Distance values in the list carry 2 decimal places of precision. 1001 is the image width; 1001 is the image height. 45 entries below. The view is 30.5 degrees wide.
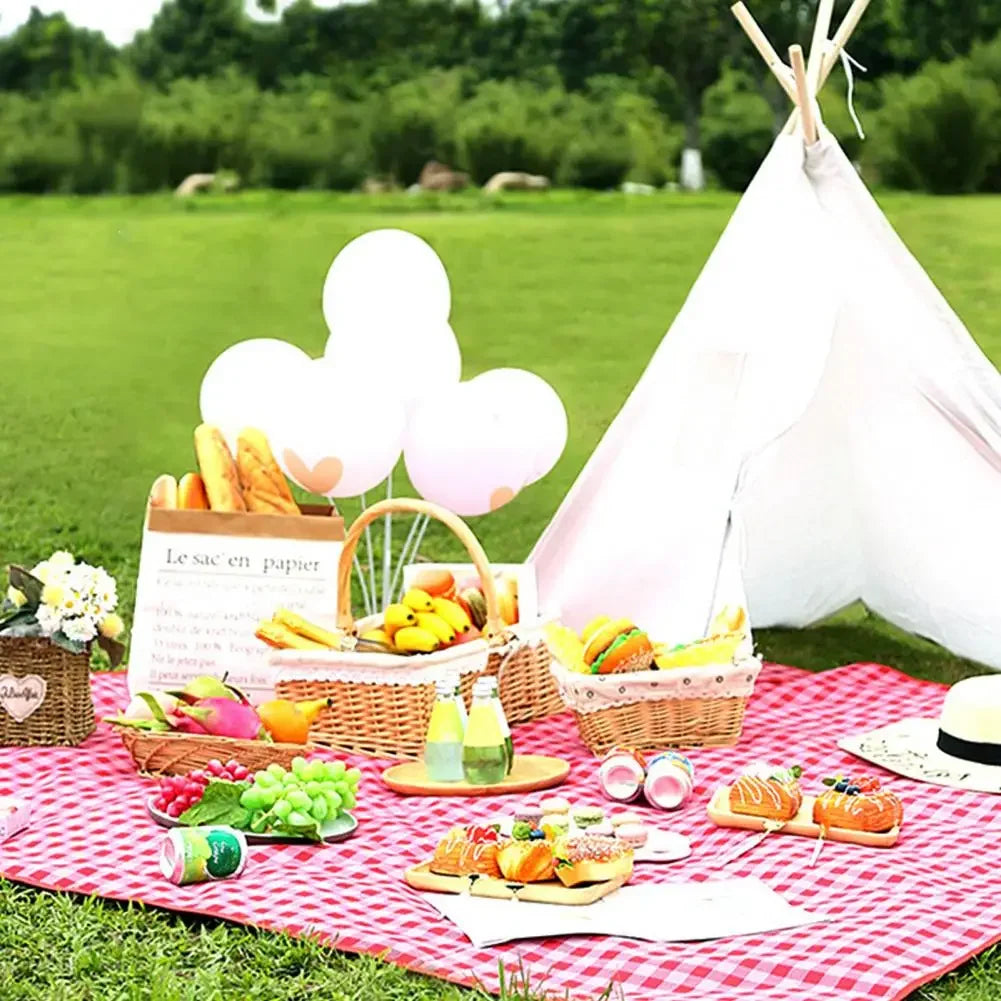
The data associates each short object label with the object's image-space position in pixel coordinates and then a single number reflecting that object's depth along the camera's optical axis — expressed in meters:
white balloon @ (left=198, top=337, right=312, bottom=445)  4.04
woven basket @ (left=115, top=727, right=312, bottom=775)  3.33
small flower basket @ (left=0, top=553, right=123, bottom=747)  3.51
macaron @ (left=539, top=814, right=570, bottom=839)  2.88
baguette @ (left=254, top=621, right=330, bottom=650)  3.62
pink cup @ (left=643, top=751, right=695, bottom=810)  3.29
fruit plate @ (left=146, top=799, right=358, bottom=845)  3.06
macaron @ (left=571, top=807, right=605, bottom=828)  2.96
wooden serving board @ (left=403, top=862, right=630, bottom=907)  2.78
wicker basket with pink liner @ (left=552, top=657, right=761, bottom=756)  3.54
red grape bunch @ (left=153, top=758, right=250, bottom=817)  3.13
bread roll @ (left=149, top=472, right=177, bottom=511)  3.91
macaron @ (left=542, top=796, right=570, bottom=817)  2.99
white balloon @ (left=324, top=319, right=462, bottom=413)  4.07
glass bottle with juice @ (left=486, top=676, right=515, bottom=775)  3.35
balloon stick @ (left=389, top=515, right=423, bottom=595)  4.20
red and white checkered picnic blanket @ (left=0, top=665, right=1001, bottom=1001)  2.52
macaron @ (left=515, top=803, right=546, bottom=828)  2.93
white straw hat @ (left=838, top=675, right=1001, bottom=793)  3.44
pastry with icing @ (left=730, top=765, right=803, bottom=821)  3.14
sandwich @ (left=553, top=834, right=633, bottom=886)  2.80
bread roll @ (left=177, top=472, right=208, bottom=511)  3.94
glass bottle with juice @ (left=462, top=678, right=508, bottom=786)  3.36
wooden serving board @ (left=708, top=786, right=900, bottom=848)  3.08
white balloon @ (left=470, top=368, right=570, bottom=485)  3.94
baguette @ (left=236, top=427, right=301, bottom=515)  3.92
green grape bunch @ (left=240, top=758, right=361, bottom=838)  3.05
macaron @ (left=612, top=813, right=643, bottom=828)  3.06
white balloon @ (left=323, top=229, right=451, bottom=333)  4.08
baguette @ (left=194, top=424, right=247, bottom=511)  3.90
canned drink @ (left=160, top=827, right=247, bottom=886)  2.85
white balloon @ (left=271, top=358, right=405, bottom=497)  3.81
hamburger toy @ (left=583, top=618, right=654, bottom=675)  3.56
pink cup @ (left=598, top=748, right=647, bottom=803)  3.32
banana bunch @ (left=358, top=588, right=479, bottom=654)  3.61
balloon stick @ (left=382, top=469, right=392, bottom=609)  4.10
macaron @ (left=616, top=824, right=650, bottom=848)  3.03
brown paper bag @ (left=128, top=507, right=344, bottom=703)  3.81
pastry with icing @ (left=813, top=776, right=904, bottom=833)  3.10
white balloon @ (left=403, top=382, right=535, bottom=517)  3.89
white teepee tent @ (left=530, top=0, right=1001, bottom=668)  3.96
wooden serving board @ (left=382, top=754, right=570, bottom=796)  3.34
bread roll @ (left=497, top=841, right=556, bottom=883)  2.81
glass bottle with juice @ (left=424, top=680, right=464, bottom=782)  3.38
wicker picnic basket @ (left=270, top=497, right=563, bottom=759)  3.54
